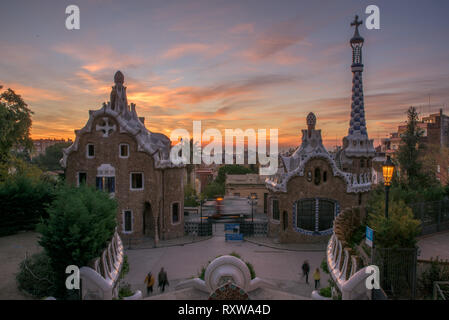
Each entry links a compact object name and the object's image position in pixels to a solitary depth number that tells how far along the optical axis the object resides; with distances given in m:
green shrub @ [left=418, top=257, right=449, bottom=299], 11.11
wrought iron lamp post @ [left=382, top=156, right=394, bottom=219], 11.28
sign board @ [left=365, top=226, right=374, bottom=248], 9.55
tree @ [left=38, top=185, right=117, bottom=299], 9.53
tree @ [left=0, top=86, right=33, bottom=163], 25.69
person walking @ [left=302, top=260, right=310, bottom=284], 16.84
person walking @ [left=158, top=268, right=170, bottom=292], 15.27
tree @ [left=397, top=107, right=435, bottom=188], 32.16
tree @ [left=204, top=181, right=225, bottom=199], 53.57
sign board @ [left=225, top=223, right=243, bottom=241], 25.52
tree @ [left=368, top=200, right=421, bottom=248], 11.13
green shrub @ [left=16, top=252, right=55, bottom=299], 10.87
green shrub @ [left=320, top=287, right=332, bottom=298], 11.76
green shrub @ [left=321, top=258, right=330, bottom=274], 13.57
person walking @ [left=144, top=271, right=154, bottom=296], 14.84
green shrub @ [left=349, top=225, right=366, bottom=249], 14.64
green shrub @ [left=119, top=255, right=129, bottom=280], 12.41
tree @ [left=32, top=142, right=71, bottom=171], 76.94
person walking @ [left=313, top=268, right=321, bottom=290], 15.93
